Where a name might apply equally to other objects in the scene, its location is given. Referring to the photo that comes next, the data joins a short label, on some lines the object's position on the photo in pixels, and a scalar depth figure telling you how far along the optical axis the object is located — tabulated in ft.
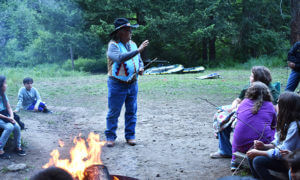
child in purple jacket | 11.87
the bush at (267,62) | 63.65
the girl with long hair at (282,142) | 9.97
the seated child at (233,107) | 13.53
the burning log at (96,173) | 10.00
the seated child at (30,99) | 24.16
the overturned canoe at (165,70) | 60.39
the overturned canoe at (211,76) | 48.01
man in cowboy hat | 15.17
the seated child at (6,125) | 14.16
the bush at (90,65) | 77.25
